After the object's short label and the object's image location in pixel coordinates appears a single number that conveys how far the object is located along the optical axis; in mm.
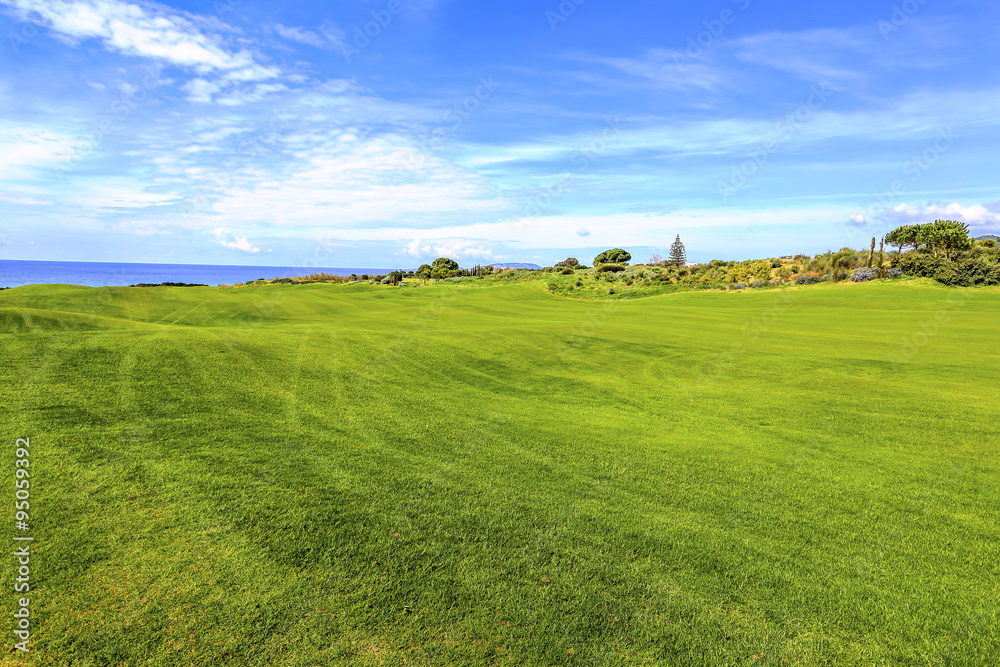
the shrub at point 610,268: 78156
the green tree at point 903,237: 55238
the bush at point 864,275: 47969
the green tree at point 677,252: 105625
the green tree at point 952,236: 51125
